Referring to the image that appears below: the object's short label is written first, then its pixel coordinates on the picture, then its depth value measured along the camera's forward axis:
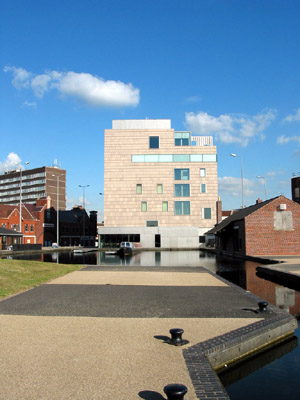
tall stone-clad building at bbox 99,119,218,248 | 78.25
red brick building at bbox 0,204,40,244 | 77.38
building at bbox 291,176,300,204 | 82.25
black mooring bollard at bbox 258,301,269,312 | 10.88
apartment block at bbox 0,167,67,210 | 146.25
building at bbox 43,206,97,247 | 92.56
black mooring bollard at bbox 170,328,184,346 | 7.50
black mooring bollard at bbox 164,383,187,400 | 4.70
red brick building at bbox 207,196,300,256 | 41.72
